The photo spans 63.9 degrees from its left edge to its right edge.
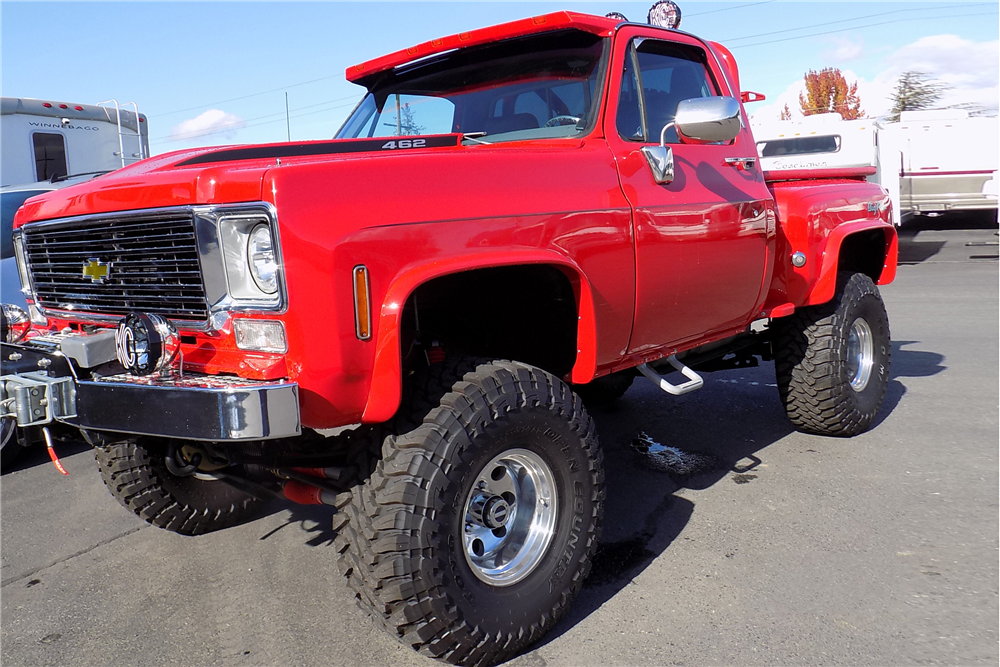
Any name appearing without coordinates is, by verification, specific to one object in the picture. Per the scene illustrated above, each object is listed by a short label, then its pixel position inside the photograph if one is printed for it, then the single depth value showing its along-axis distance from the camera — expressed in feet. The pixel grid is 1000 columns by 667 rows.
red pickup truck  7.47
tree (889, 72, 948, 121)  104.32
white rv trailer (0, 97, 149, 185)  28.43
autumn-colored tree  141.08
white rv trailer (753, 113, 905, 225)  52.16
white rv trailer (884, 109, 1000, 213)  55.52
